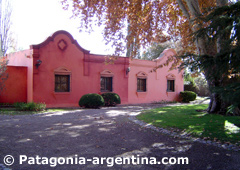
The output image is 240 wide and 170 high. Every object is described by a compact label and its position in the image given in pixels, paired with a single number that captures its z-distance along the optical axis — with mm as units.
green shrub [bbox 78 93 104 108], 14344
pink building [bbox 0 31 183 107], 14477
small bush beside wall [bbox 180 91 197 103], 22047
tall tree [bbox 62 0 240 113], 10387
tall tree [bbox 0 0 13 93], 18164
